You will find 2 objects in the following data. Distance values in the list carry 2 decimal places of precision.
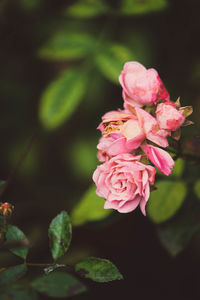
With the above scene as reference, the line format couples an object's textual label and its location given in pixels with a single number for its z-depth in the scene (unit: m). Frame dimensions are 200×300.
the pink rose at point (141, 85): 0.65
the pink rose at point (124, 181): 0.63
